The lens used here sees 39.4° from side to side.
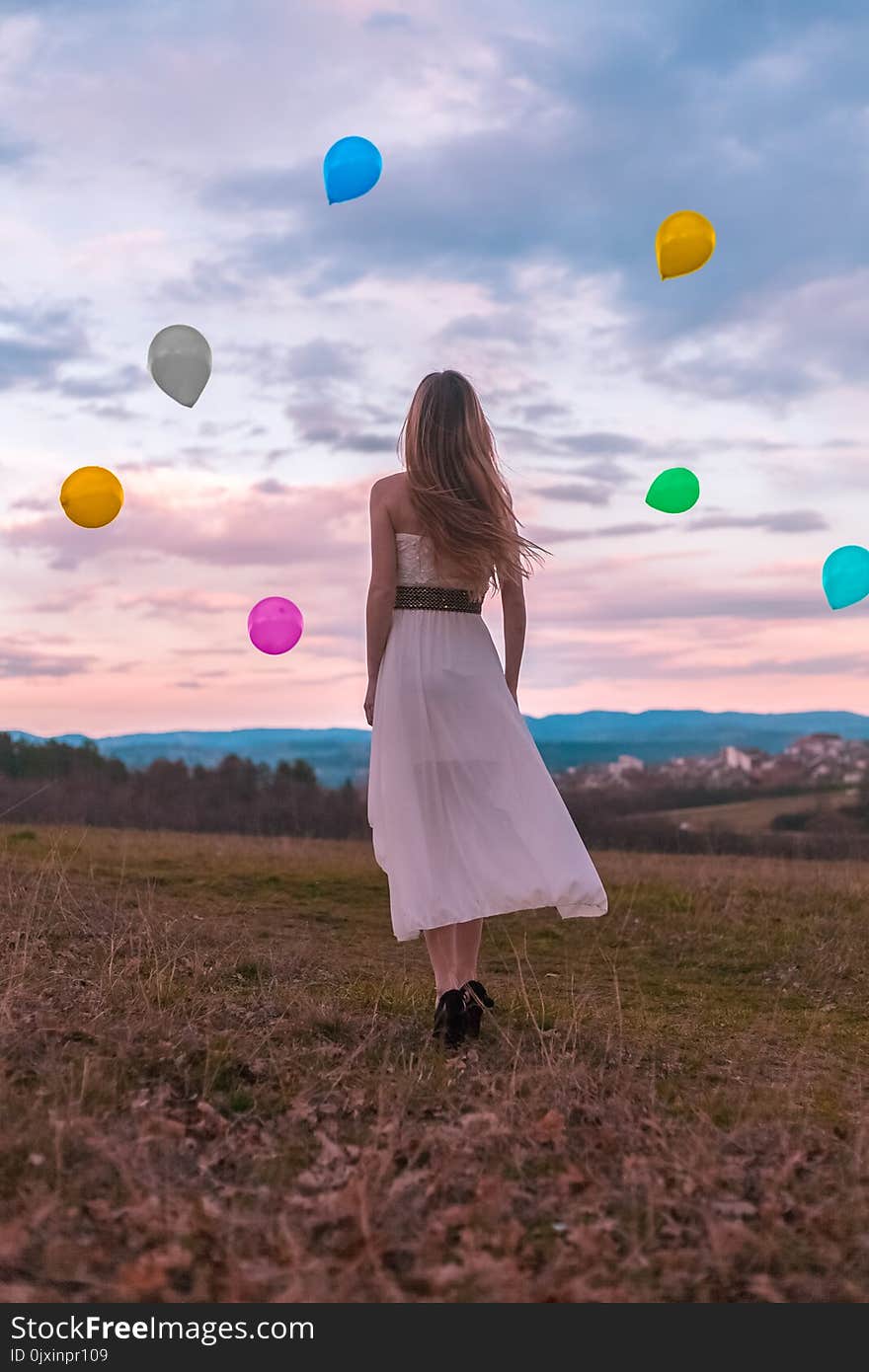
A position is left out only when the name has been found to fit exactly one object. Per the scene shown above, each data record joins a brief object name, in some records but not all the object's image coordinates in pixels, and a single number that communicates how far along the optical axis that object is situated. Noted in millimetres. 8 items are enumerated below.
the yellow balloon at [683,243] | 8344
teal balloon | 9383
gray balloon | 8180
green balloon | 9109
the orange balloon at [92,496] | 8312
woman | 5457
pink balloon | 8609
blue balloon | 8062
